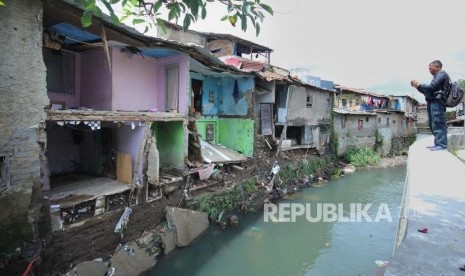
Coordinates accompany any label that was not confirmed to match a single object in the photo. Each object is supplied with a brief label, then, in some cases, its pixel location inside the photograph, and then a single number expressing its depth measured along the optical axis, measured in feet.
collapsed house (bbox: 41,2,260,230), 25.48
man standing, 18.32
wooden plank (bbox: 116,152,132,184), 30.86
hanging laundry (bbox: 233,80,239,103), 50.70
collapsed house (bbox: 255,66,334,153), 54.70
